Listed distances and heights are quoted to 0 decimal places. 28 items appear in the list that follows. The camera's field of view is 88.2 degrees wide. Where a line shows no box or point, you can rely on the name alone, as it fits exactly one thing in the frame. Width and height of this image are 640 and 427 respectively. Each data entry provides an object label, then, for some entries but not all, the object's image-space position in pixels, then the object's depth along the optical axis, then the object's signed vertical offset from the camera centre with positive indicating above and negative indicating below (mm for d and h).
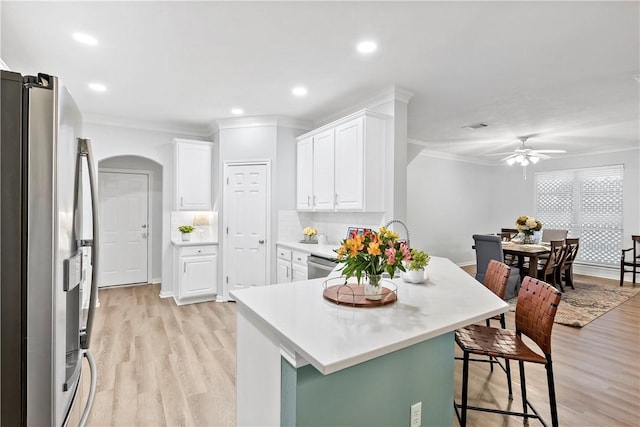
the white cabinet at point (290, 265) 3979 -704
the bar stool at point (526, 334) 1727 -752
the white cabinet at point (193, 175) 4906 +522
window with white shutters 6613 +124
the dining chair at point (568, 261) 5570 -835
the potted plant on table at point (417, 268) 2033 -352
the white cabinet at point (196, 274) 4660 -931
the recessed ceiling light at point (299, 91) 3547 +1315
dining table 4926 -601
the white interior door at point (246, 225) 4664 -222
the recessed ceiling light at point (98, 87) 3473 +1306
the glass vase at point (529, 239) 5633 -456
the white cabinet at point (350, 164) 3488 +531
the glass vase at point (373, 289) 1590 -383
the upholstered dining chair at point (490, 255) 4707 -634
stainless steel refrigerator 1000 -123
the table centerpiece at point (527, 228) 5543 -264
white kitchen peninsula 1203 -615
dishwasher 3439 -601
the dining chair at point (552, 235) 6280 -431
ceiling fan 5586 +995
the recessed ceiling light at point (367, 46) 2562 +1303
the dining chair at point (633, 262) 5863 -893
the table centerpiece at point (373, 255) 1521 -207
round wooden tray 1571 -431
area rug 4134 -1321
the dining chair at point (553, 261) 5066 -770
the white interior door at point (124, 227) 5582 -322
